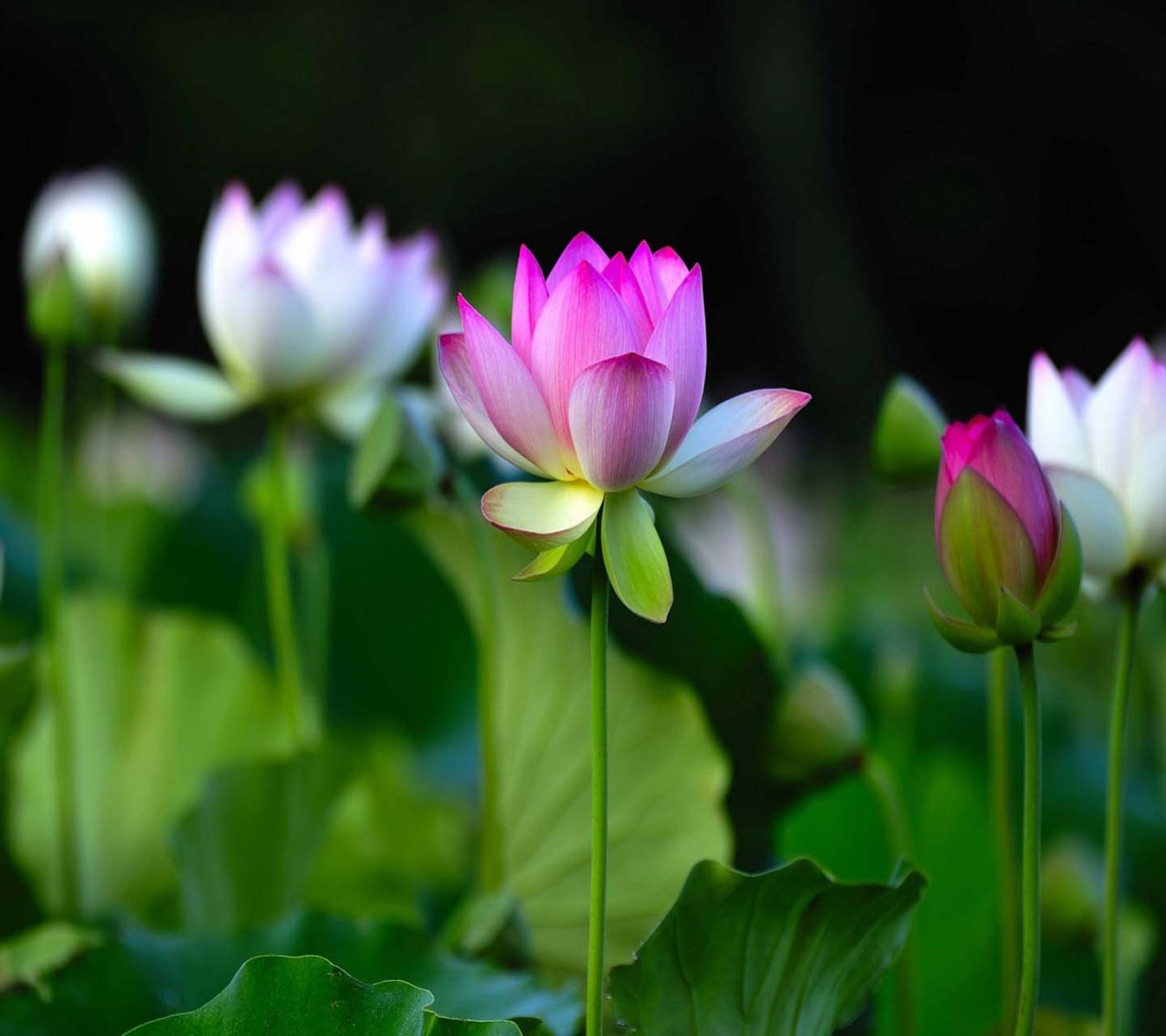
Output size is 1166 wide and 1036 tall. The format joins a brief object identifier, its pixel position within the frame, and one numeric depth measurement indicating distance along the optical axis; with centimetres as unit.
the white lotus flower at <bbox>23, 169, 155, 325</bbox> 488
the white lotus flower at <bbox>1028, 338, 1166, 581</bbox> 378
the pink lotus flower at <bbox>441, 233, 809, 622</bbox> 365
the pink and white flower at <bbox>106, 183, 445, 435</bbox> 410
